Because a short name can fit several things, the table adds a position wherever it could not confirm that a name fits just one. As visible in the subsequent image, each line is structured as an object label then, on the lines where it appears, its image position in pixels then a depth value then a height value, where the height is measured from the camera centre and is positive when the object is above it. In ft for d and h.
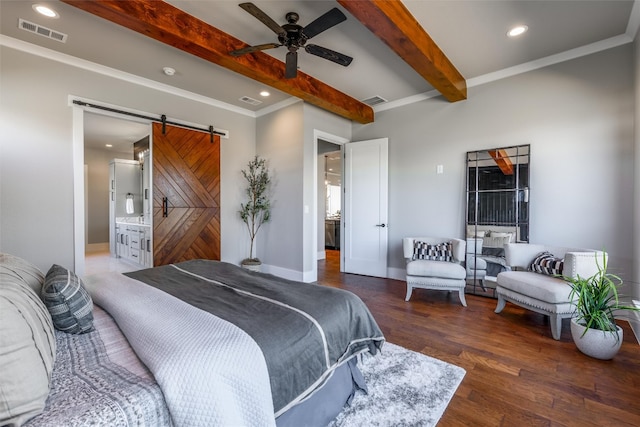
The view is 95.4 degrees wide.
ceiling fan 7.40 +4.89
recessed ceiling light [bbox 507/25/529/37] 9.22 +5.78
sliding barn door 13.51 +0.58
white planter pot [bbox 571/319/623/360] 7.06 -3.26
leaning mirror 11.80 +0.01
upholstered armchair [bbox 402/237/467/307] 11.09 -2.18
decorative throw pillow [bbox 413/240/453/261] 12.35 -1.83
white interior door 15.74 +0.02
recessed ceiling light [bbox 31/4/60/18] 8.15 +5.59
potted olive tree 16.22 +0.48
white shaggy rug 5.16 -3.72
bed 2.88 -1.84
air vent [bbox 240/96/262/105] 14.88 +5.60
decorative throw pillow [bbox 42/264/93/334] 4.10 -1.43
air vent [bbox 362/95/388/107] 14.84 +5.63
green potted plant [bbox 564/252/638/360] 7.09 -2.84
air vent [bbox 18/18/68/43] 8.91 +5.57
